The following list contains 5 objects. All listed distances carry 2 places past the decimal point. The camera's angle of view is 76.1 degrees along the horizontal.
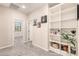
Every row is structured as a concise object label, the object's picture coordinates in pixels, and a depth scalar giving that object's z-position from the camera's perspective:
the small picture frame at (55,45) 1.45
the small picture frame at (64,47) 1.33
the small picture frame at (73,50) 1.22
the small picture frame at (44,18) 1.41
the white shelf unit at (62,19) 1.24
